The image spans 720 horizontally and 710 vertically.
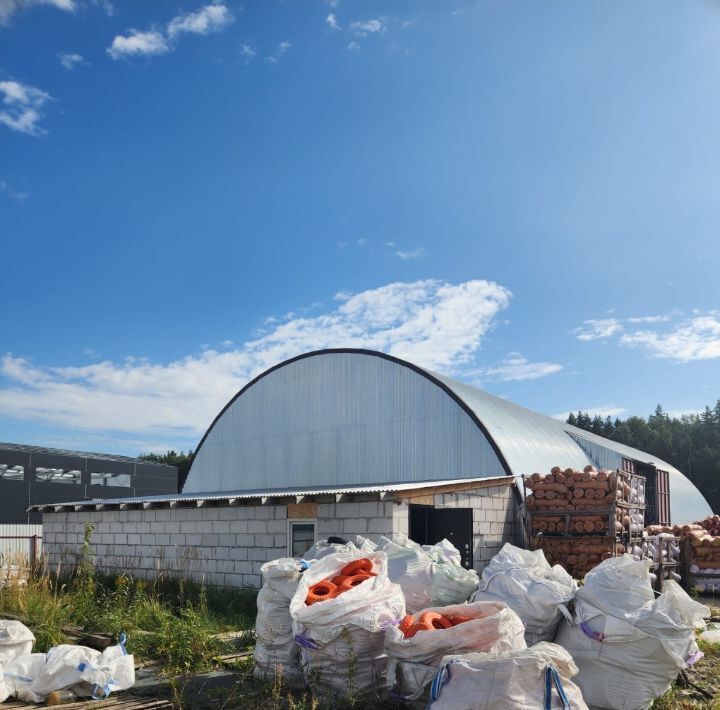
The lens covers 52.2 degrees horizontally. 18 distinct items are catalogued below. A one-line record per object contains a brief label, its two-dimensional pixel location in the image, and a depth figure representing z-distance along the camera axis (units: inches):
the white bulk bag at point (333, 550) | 330.1
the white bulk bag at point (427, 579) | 323.6
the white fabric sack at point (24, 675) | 258.4
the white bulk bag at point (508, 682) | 181.0
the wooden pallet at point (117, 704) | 244.8
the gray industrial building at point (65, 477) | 1231.5
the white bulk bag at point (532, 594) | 275.3
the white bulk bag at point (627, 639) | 252.4
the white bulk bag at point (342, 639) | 241.3
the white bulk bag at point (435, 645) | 218.7
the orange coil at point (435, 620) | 240.4
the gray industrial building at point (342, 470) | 515.2
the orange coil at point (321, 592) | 257.0
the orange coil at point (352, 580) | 266.2
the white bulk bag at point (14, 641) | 274.7
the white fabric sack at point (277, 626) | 267.7
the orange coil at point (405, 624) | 241.0
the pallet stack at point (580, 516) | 555.2
